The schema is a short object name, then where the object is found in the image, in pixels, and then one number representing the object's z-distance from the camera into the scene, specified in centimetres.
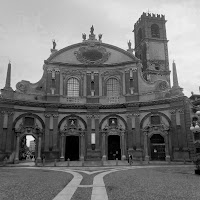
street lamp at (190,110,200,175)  3153
